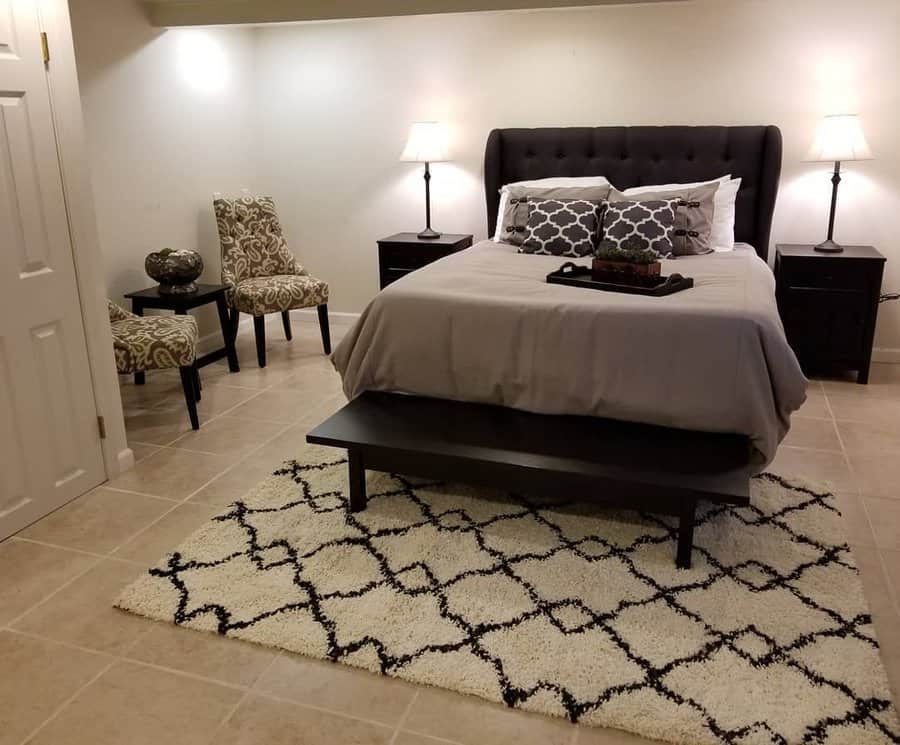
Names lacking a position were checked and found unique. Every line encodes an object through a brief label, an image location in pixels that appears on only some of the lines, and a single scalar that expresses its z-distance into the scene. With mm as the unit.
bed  2648
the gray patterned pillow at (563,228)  4297
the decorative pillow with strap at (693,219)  4219
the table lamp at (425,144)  5012
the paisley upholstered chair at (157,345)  3592
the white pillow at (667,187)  4465
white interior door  2688
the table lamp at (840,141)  4266
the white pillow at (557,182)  4707
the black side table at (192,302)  4219
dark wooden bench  2504
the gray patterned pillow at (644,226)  4129
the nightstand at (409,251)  4996
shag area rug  2000
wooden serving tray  3191
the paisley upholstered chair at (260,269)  4715
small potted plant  3291
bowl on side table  4211
